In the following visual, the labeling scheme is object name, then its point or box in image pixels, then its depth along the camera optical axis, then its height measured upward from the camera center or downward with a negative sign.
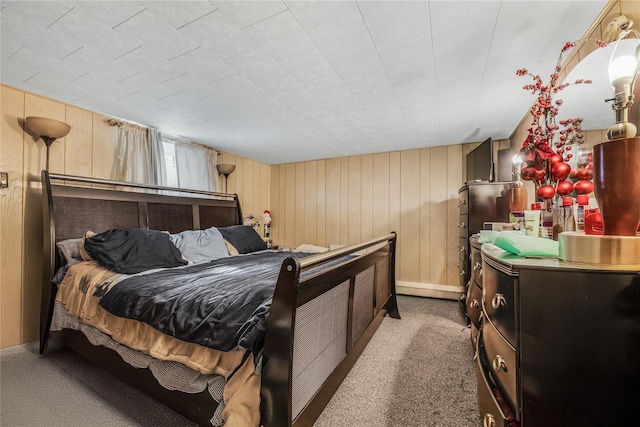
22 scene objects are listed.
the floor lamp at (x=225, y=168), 4.00 +0.67
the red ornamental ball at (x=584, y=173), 1.24 +0.18
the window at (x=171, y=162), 3.51 +0.67
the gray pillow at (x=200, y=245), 2.74 -0.34
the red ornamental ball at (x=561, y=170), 1.21 +0.19
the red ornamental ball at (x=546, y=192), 1.22 +0.09
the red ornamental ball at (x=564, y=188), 1.19 +0.10
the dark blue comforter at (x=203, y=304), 1.23 -0.49
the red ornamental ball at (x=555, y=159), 1.23 +0.24
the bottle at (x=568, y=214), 1.08 -0.01
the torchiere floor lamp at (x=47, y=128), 2.21 +0.72
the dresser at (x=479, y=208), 2.79 +0.04
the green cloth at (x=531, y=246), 0.92 -0.12
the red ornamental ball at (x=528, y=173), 1.30 +0.19
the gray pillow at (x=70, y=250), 2.25 -0.30
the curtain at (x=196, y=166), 3.59 +0.66
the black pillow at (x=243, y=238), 3.32 -0.32
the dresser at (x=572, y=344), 0.73 -0.38
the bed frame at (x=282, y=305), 1.11 -0.55
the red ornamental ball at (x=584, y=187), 1.20 +0.11
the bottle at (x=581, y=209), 1.02 +0.01
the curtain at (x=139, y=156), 2.93 +0.65
